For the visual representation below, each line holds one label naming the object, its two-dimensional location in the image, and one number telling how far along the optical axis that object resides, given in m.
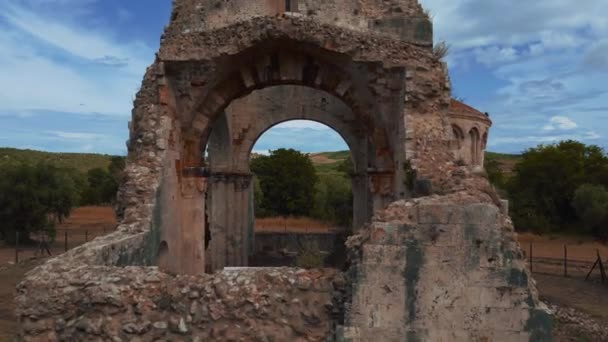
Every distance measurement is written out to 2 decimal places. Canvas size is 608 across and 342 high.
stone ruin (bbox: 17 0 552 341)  4.99
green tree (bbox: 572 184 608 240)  24.08
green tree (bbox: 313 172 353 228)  27.50
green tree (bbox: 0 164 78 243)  21.98
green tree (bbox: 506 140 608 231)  27.59
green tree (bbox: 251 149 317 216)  31.02
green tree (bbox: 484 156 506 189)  31.39
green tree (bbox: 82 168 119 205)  38.19
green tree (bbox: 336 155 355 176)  39.92
